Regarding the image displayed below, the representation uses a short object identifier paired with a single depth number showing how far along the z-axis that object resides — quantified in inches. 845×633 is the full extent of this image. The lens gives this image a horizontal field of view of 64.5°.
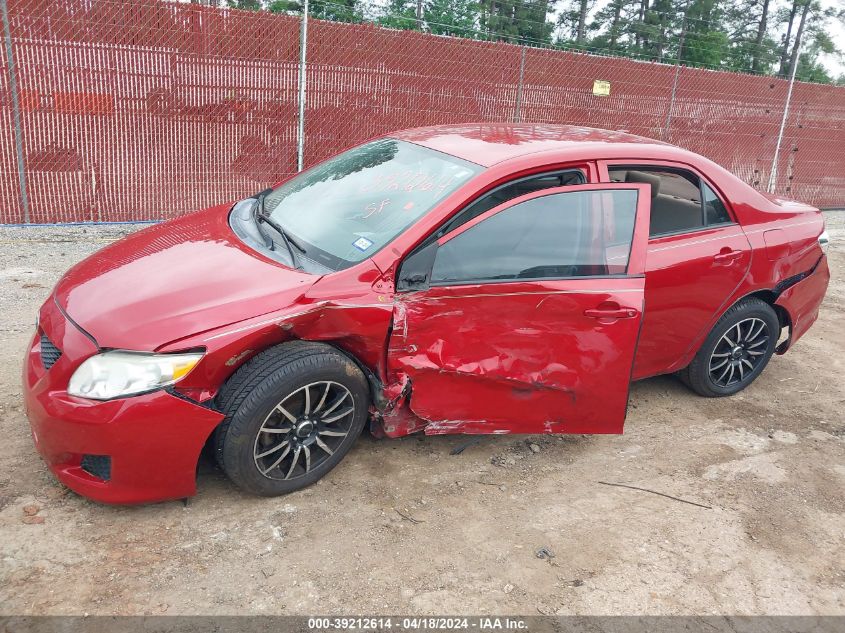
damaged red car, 109.7
